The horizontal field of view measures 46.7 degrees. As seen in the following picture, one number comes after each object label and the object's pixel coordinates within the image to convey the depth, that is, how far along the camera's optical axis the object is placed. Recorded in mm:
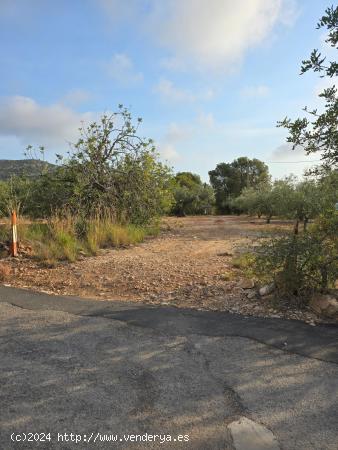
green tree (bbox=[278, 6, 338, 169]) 4164
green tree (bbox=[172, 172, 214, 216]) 37719
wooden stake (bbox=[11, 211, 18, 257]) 8766
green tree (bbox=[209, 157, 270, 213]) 57500
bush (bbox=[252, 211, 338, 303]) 4875
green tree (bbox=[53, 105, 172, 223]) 13039
